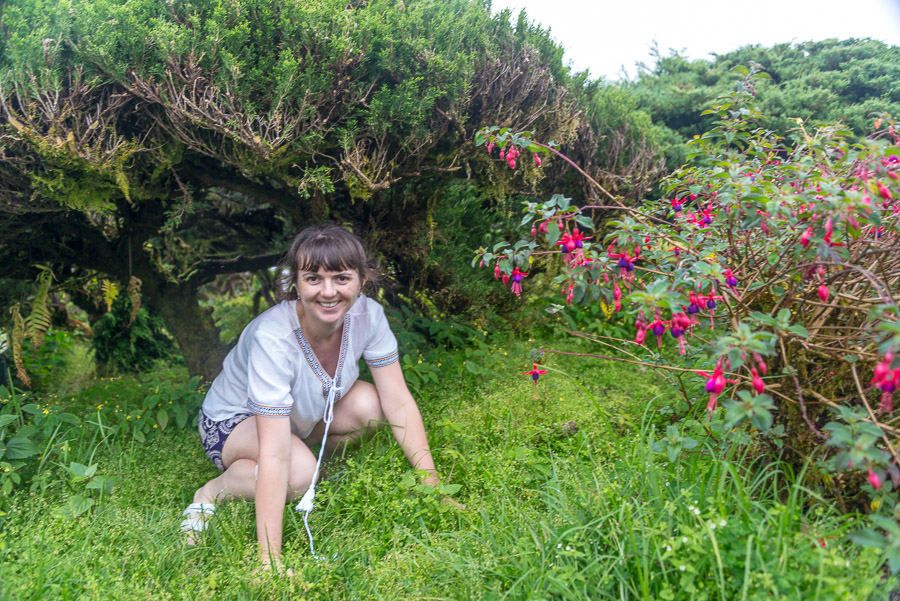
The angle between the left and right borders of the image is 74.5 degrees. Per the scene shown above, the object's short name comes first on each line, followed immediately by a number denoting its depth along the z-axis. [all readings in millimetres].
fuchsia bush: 1490
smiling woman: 2350
